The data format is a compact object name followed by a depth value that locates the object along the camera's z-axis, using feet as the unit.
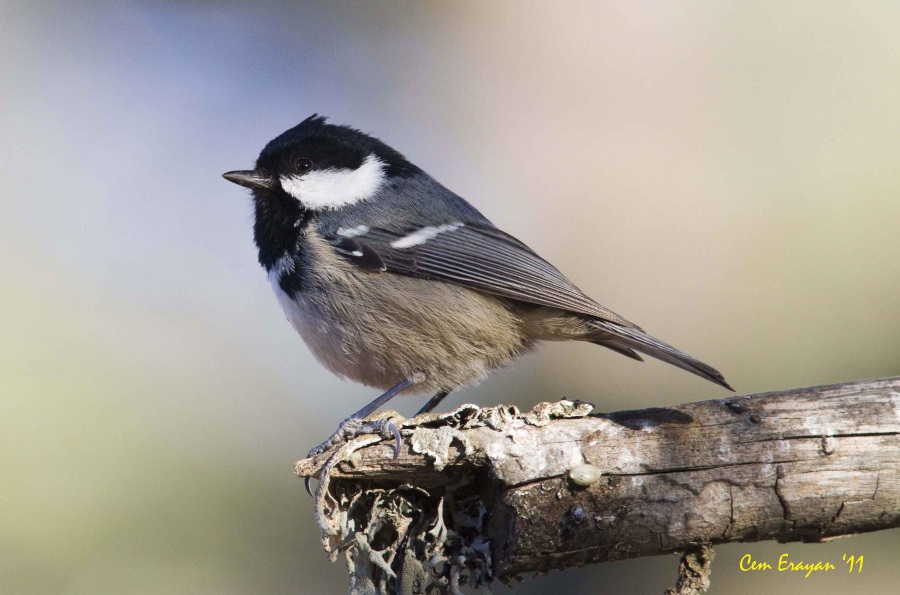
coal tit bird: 20.86
